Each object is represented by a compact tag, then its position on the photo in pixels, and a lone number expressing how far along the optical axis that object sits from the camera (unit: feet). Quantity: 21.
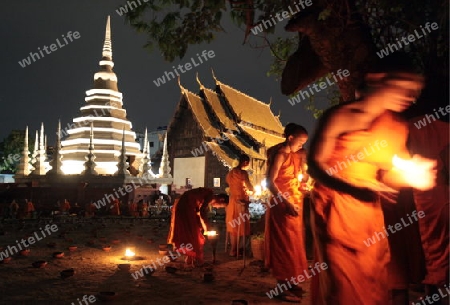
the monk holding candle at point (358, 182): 8.64
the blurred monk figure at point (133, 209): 58.13
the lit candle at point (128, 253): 24.20
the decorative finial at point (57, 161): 69.82
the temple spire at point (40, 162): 74.84
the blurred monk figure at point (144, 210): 58.65
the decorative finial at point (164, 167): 83.34
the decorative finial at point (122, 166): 68.49
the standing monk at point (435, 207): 12.67
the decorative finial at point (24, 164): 78.51
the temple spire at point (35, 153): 77.28
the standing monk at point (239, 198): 23.93
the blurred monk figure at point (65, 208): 53.83
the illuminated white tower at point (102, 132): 78.12
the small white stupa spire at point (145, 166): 74.59
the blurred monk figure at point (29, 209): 50.26
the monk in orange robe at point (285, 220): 15.52
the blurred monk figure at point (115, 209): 57.61
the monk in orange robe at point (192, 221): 21.58
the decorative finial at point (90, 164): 68.64
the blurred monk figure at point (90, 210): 56.16
